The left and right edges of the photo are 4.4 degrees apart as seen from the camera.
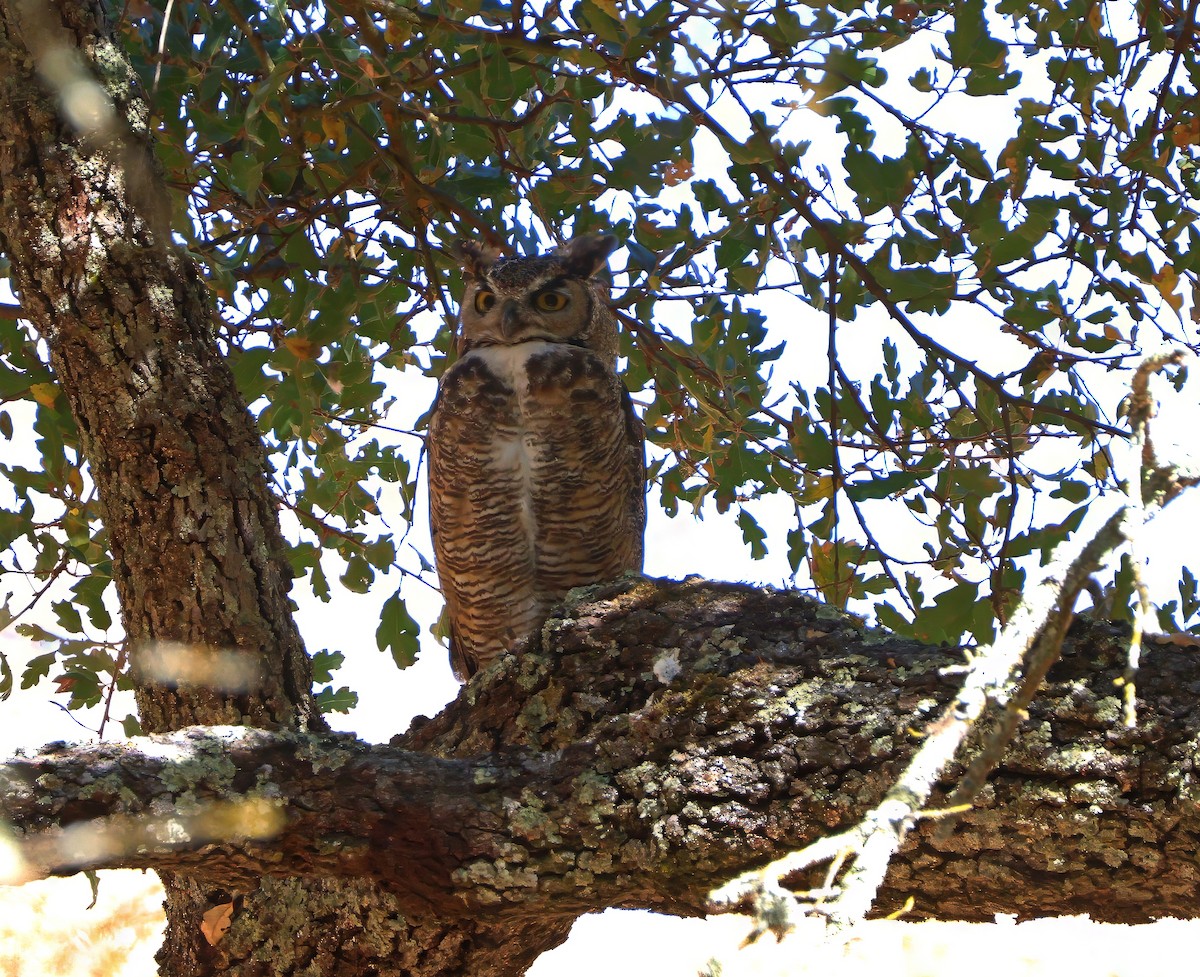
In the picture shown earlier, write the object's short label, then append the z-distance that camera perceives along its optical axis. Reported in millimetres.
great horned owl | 16218
